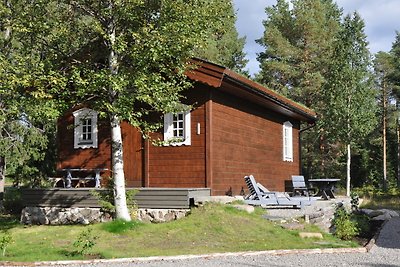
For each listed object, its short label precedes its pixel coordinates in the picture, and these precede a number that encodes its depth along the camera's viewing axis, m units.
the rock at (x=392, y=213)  16.71
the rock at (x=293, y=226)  11.14
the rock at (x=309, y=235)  10.55
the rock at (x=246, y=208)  12.19
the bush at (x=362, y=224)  12.38
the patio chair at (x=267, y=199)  13.43
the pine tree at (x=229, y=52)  34.05
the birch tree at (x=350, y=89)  25.27
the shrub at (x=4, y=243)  8.98
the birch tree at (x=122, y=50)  11.48
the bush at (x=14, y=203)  17.78
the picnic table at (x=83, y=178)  14.63
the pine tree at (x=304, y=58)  35.53
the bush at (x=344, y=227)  11.22
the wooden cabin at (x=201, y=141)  13.75
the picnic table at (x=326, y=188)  16.16
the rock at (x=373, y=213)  16.24
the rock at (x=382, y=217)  15.48
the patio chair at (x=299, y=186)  16.24
